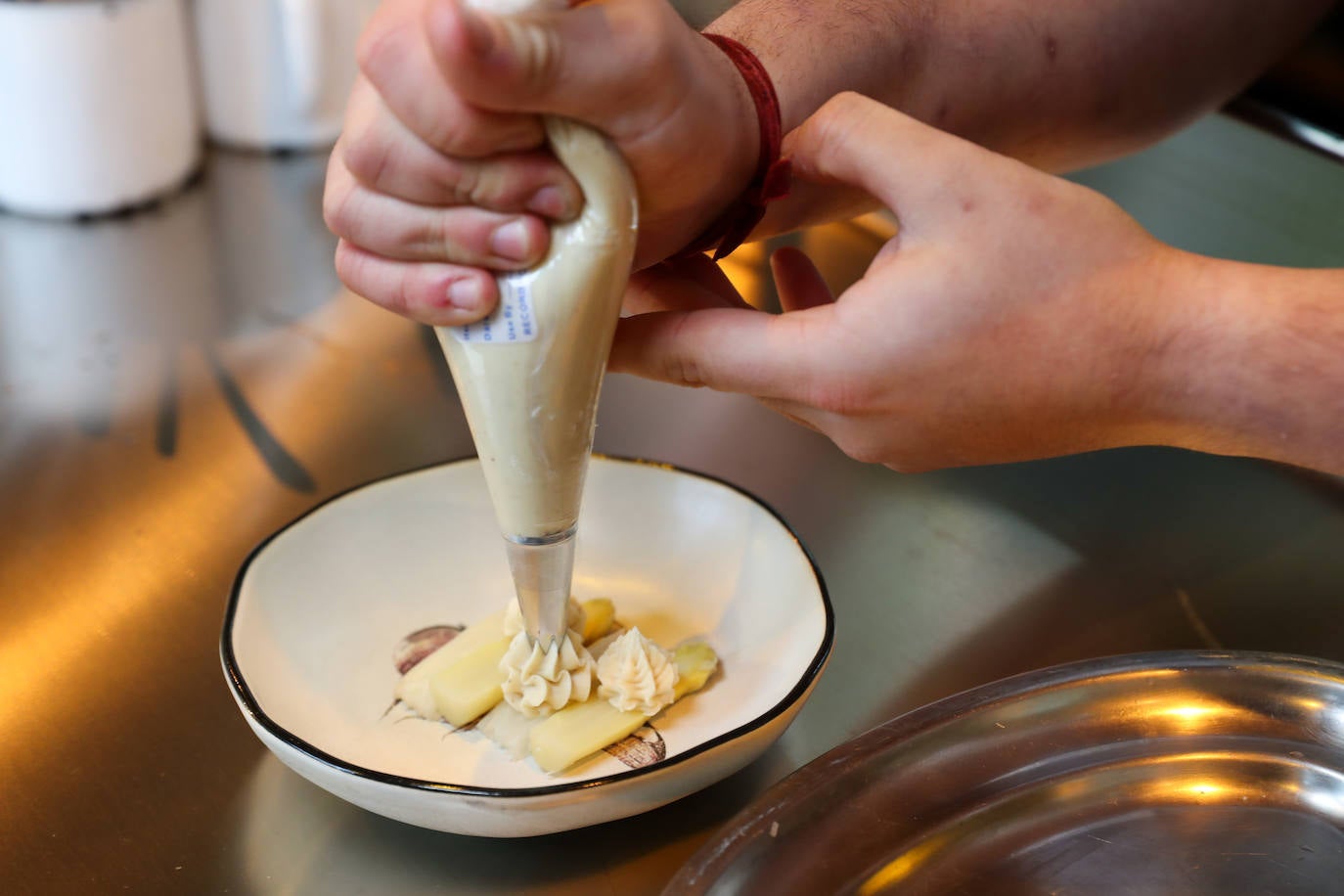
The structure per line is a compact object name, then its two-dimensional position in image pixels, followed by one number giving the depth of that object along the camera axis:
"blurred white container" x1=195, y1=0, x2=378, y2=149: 1.15
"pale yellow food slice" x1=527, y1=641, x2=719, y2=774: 0.56
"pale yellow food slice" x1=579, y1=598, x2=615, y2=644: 0.64
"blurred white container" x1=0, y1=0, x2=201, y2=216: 1.02
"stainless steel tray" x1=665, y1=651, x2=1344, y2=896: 0.49
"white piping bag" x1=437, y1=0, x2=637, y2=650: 0.45
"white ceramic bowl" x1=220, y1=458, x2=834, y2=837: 0.50
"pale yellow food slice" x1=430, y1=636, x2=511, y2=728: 0.58
